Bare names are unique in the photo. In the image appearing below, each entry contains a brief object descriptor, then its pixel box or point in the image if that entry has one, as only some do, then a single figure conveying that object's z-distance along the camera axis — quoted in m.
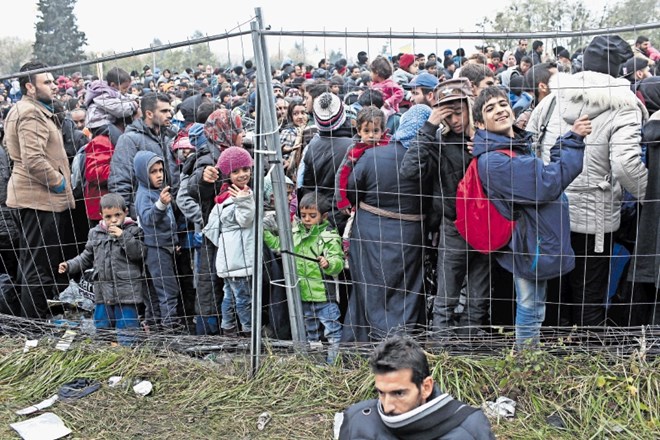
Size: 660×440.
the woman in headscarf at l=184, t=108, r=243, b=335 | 5.61
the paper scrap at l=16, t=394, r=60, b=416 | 4.80
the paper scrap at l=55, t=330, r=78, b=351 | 5.44
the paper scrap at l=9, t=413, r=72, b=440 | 4.53
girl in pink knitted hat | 5.17
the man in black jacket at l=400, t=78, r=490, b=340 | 4.60
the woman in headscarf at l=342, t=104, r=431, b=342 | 4.82
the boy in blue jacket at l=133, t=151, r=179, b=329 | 5.68
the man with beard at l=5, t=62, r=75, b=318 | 5.91
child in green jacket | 5.05
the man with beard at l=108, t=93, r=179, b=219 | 6.03
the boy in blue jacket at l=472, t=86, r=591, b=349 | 4.31
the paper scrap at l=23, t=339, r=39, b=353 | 5.52
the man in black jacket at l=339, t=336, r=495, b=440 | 2.77
